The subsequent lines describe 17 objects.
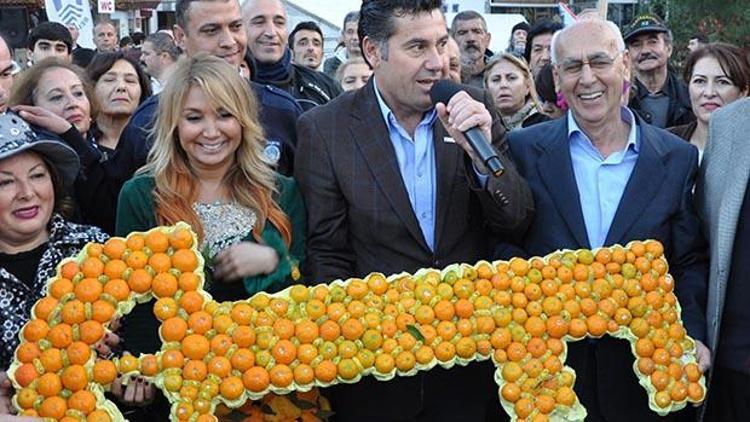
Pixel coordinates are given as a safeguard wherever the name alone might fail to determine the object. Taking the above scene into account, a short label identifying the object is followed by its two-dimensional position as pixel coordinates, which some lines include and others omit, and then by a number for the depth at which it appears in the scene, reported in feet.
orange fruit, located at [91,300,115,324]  9.70
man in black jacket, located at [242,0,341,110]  18.40
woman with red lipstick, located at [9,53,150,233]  13.65
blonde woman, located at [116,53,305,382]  11.14
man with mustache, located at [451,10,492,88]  28.40
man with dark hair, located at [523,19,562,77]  28.59
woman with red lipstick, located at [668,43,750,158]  18.02
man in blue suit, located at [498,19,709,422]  11.21
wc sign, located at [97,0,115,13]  49.62
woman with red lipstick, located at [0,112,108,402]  10.82
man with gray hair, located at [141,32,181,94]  27.91
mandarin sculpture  9.70
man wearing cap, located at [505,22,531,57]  39.84
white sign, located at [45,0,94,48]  39.32
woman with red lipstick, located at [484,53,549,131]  22.26
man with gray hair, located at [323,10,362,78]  31.50
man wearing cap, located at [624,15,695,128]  24.22
